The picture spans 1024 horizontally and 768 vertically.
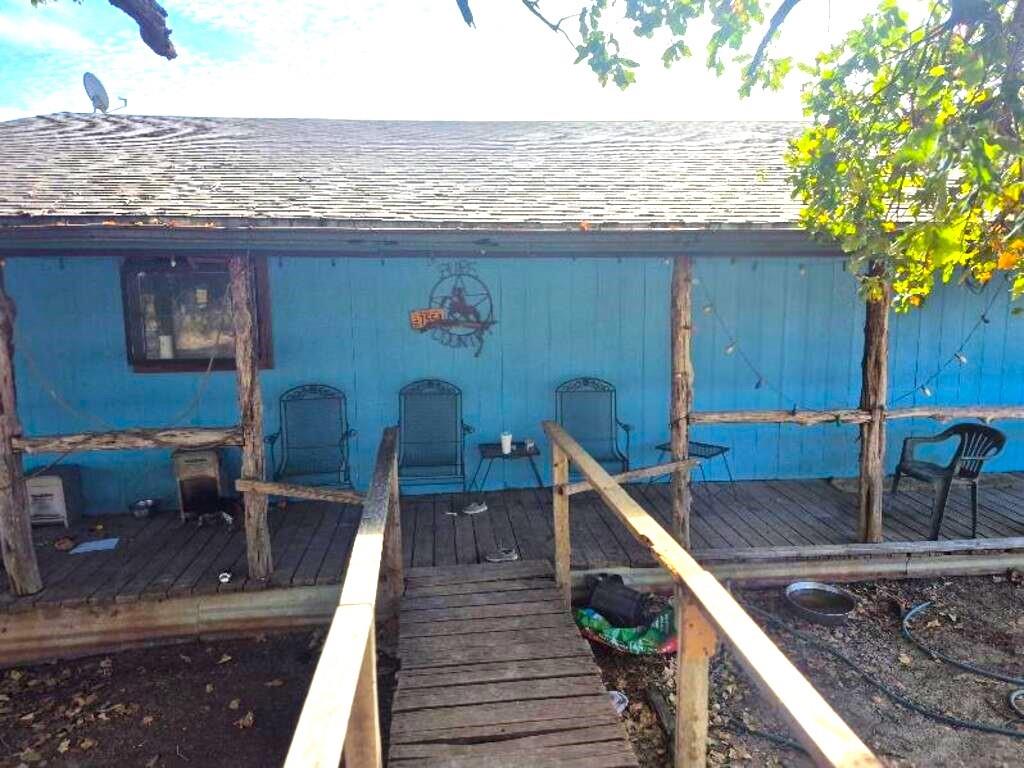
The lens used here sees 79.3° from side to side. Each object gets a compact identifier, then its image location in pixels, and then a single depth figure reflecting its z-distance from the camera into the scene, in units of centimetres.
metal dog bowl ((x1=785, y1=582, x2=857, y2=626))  407
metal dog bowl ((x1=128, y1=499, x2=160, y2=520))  545
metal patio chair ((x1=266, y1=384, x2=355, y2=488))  573
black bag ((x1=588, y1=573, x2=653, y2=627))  395
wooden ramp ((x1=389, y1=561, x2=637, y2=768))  263
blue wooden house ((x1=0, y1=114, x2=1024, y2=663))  476
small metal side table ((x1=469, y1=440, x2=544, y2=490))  571
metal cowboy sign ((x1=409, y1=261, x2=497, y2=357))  583
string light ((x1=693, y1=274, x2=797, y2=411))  604
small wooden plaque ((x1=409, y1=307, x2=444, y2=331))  582
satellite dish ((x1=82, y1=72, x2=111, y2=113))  854
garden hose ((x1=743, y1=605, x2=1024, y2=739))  319
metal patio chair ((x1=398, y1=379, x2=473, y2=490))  588
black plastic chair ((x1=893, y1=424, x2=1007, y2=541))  473
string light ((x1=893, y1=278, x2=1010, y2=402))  623
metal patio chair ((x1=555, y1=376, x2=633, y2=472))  604
